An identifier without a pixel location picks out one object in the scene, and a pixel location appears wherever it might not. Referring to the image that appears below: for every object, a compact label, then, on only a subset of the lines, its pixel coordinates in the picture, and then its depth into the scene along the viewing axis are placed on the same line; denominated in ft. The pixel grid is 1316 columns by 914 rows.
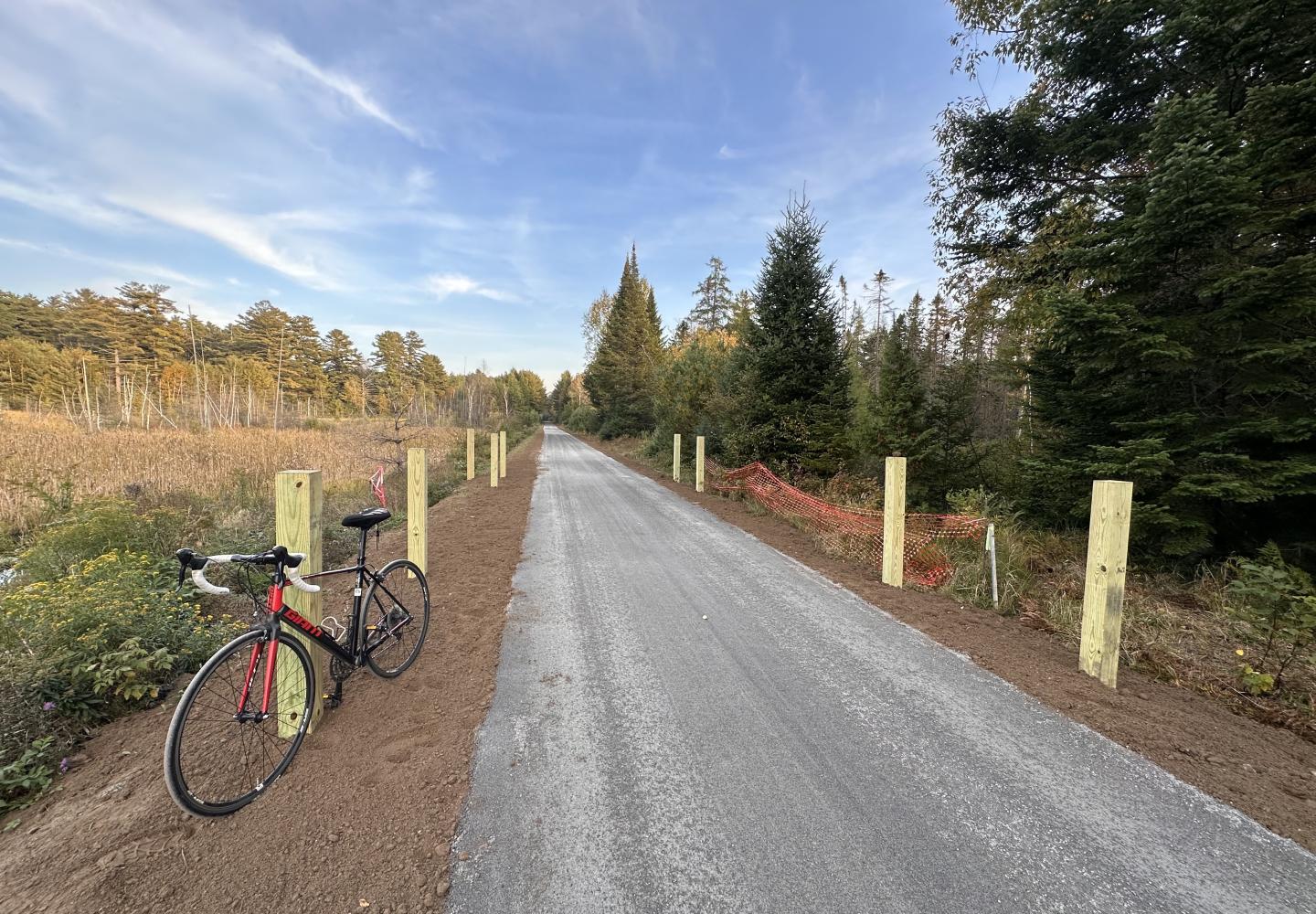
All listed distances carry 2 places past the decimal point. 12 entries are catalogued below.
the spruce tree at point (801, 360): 34.04
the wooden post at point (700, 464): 39.29
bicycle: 6.62
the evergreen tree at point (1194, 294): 14.61
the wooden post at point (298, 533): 8.07
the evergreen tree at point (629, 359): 96.07
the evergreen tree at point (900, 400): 29.91
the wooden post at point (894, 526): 17.02
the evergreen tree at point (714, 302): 109.91
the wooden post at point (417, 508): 15.55
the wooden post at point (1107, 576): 10.54
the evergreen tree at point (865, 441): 32.60
